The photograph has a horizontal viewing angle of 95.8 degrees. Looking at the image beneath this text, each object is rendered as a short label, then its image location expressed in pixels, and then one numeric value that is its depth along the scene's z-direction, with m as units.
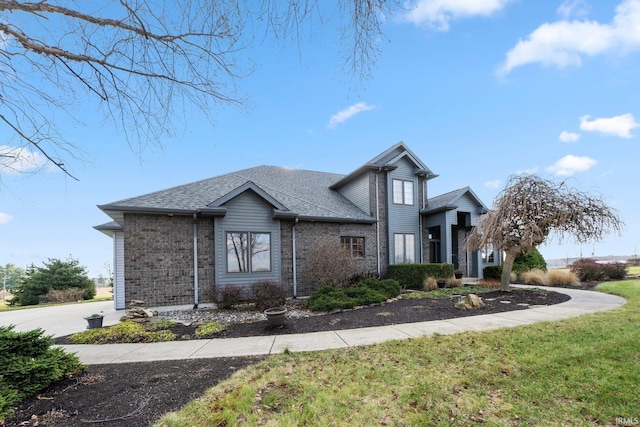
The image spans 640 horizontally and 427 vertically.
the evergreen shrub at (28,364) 3.66
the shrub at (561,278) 14.77
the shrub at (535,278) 15.20
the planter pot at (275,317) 7.23
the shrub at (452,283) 14.36
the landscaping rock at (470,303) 8.98
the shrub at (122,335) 6.70
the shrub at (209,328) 7.01
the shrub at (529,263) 17.30
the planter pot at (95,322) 7.83
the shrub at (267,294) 9.96
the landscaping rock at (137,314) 8.51
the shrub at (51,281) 19.70
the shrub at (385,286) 11.25
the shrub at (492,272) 16.31
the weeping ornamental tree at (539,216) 10.73
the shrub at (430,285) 13.75
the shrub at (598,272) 16.56
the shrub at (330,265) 11.55
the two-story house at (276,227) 10.52
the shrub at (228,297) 10.40
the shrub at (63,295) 18.95
